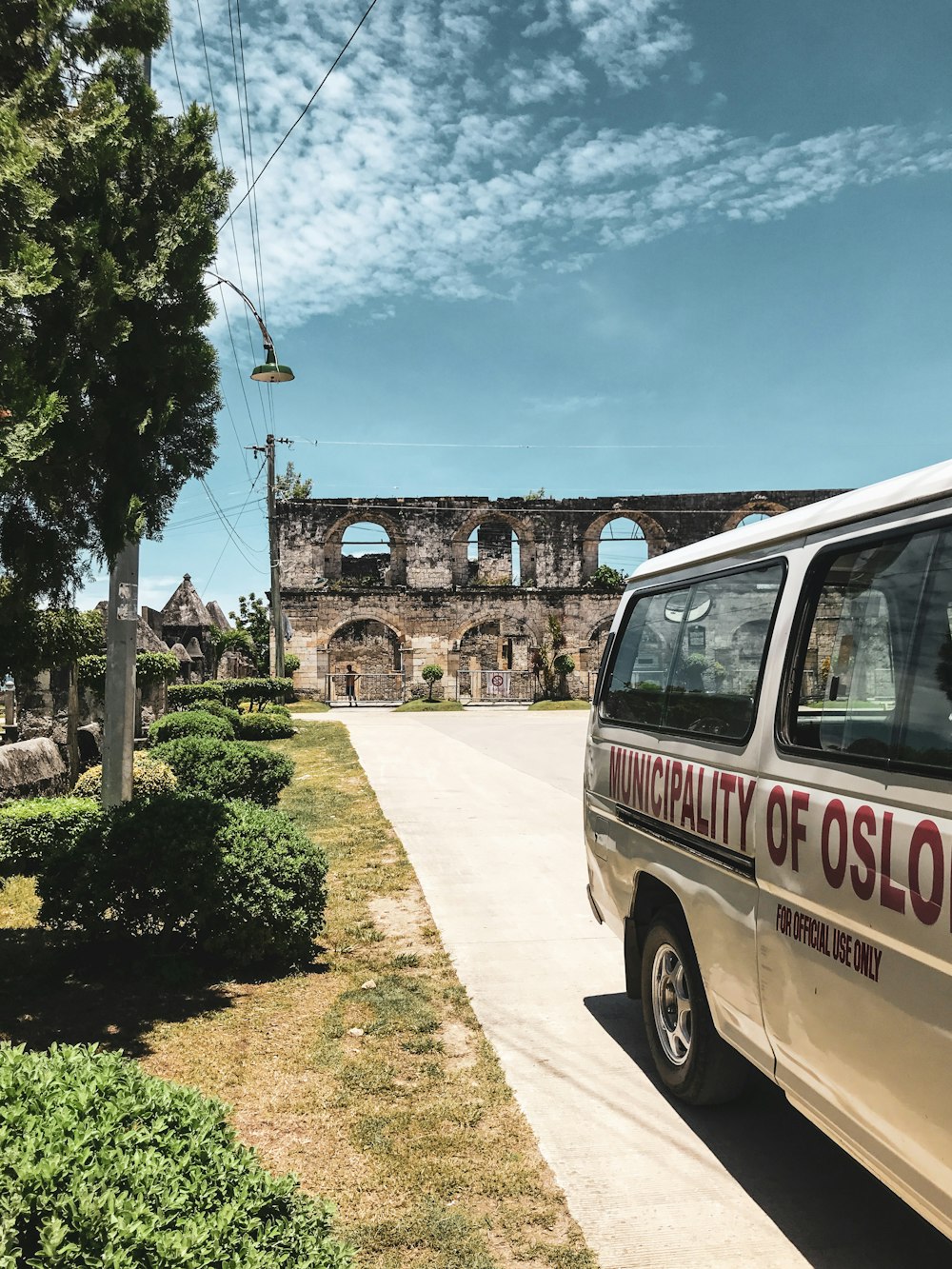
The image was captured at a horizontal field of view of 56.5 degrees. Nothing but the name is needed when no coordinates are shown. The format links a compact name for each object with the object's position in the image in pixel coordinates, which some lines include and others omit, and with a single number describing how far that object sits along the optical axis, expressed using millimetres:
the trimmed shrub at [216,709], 17188
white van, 2143
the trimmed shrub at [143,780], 8656
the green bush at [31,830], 6180
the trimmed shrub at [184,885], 4984
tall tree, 3061
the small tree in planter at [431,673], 36750
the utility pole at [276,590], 28500
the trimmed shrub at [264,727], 19984
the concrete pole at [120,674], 6371
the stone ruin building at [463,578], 37594
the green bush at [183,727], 12641
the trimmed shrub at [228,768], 10000
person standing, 39356
